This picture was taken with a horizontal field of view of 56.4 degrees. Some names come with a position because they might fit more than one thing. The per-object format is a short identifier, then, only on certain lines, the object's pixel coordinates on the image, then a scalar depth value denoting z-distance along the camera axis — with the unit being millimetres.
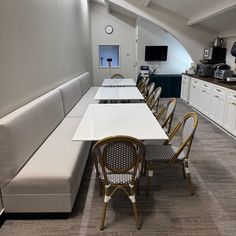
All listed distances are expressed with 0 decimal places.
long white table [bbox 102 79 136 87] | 5336
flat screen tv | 7141
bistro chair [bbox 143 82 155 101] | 4348
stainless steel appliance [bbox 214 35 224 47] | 5465
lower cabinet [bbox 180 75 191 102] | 6129
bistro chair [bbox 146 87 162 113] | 3571
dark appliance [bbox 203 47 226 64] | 5449
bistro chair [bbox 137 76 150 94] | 5543
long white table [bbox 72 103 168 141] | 2025
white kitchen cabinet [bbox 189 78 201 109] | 5379
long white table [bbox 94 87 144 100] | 3828
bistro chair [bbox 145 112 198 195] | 2150
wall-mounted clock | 8141
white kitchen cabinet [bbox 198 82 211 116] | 4719
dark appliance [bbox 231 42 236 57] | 4391
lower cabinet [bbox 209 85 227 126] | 4036
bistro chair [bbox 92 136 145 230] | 1637
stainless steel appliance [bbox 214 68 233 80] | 4637
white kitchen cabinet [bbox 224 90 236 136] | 3633
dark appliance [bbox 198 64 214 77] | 5461
